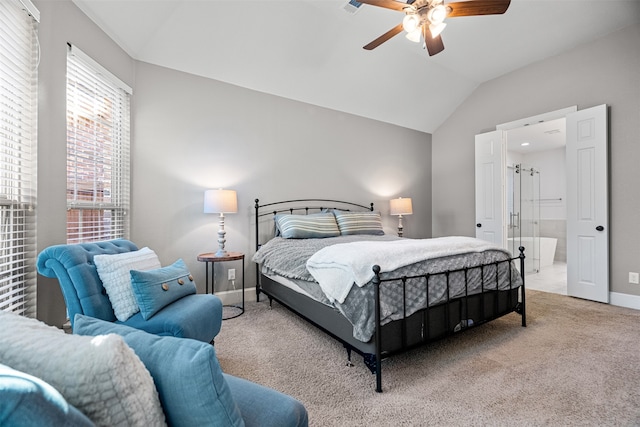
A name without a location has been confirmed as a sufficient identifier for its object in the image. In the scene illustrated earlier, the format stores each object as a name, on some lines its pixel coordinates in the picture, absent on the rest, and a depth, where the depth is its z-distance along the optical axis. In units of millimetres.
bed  1895
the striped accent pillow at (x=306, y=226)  3420
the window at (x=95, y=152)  2375
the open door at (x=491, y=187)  4367
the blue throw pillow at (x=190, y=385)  669
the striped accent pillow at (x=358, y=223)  3760
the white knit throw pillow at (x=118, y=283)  1793
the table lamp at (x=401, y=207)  4633
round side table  3021
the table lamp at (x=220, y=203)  3156
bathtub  5785
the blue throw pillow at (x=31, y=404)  396
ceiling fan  2074
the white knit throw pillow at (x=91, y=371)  541
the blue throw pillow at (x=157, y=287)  1781
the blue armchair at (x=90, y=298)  1710
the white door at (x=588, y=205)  3488
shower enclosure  5600
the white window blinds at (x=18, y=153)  1742
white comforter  1938
